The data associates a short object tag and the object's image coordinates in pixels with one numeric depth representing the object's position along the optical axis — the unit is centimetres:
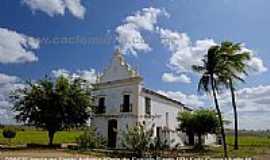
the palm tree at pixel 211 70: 2989
